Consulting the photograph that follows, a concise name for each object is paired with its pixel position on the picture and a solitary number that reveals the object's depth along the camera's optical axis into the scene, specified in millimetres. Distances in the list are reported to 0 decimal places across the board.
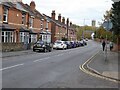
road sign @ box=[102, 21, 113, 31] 12995
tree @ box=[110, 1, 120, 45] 16180
